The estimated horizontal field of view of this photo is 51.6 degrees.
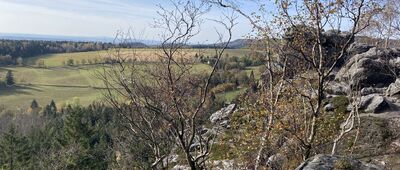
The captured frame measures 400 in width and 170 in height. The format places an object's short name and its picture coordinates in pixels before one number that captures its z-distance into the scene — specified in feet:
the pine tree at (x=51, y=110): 376.07
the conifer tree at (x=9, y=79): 462.60
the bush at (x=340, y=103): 89.07
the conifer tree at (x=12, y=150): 158.81
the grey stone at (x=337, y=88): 98.70
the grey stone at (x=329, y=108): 91.79
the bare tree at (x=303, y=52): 43.42
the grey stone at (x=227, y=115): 82.86
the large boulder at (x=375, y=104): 85.76
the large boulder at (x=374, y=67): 96.56
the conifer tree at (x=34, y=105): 405.02
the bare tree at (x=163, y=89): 43.98
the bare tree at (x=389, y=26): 104.47
